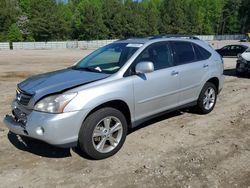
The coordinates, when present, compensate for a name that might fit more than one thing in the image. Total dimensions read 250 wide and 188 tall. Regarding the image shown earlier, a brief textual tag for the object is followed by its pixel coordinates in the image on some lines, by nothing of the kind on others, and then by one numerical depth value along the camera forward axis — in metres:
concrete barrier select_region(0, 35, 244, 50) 35.61
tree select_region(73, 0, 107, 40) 49.87
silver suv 2.92
